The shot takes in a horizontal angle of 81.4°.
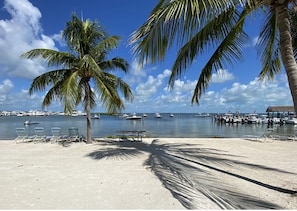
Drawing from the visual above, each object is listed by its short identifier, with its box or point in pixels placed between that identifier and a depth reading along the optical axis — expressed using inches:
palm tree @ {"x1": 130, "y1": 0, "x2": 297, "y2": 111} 108.5
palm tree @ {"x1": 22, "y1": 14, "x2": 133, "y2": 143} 329.8
